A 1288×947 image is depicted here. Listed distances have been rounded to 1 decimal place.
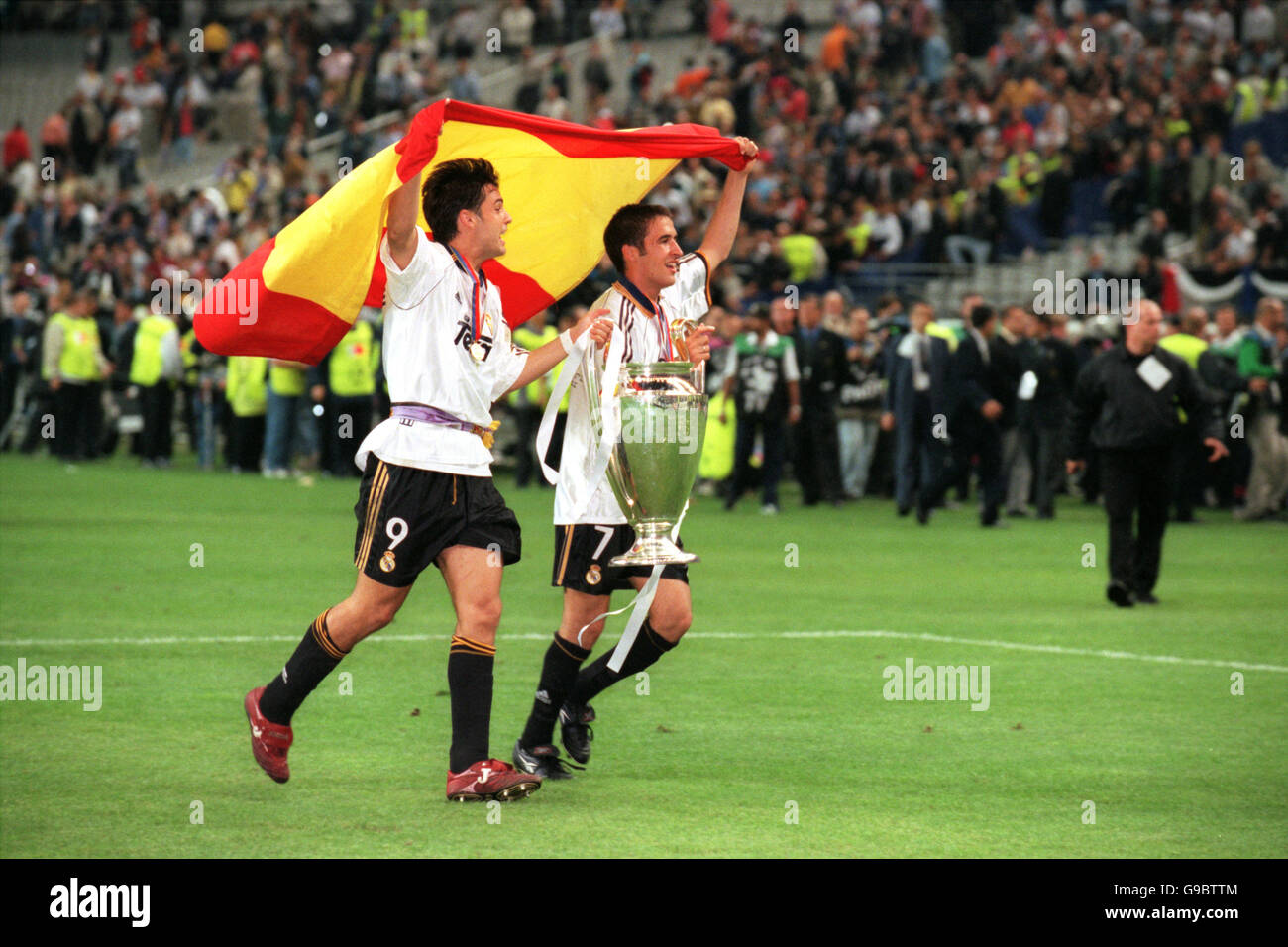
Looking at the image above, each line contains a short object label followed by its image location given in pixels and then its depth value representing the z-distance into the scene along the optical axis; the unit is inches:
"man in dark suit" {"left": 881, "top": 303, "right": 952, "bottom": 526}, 790.5
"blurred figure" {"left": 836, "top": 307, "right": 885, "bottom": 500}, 909.2
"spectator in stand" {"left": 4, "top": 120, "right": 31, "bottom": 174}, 1542.8
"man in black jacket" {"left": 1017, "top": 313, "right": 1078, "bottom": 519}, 839.7
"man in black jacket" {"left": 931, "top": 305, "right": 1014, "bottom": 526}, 769.6
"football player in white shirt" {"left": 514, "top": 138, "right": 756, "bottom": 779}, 294.4
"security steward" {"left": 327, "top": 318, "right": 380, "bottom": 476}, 957.8
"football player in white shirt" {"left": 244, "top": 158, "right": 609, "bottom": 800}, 272.8
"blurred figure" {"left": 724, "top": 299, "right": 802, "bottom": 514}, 836.0
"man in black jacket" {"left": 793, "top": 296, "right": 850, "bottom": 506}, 882.1
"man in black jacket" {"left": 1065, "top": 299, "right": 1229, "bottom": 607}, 531.5
